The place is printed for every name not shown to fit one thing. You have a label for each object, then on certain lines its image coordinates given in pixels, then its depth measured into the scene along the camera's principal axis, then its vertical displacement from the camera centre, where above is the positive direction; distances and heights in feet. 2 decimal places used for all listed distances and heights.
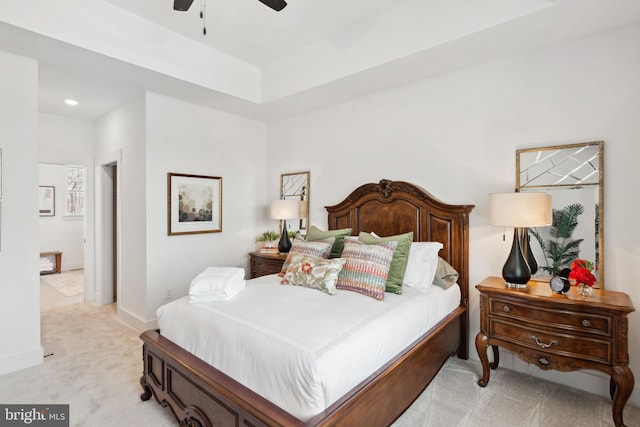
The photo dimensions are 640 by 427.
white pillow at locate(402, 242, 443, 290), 8.98 -1.50
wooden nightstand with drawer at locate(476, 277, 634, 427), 6.59 -2.58
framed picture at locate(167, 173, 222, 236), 12.53 +0.28
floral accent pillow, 8.35 -1.63
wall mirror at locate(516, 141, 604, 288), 8.05 +0.30
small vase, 7.27 -1.73
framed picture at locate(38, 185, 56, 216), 23.06 +0.75
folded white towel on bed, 7.34 -1.72
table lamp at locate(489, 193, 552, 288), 7.75 -0.14
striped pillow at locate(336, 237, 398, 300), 8.13 -1.46
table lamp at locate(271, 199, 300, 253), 13.33 -0.09
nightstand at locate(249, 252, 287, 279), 12.80 -2.08
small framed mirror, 14.11 +0.80
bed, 5.15 -2.93
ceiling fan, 6.66 +4.21
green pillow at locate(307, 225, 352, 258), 10.79 -0.87
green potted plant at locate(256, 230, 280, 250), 14.41 -1.29
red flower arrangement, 7.17 -1.38
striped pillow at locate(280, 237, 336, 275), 9.98 -1.13
